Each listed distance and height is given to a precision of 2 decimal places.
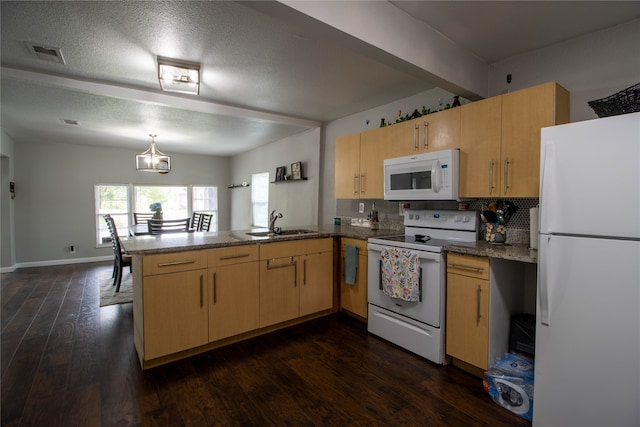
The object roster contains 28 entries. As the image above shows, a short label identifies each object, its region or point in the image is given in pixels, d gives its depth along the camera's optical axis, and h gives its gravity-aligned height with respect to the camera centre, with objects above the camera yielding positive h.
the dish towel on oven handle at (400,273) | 2.33 -0.55
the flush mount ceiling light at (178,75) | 2.56 +1.17
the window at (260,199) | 6.25 +0.12
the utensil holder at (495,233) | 2.37 -0.23
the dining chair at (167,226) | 4.39 -0.34
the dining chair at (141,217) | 6.21 -0.27
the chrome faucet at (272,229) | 3.15 -0.26
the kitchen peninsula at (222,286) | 2.16 -0.69
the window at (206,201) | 7.63 +0.09
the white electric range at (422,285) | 2.23 -0.64
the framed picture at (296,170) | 4.89 +0.58
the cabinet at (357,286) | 2.92 -0.84
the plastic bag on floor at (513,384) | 1.72 -1.08
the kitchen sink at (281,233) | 2.99 -0.30
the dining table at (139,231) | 4.77 -0.44
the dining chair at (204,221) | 5.63 -0.32
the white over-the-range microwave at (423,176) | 2.44 +0.25
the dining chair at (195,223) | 6.02 -0.39
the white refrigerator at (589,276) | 1.35 -0.35
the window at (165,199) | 6.81 +0.13
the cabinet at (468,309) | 2.00 -0.73
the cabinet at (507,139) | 2.01 +0.49
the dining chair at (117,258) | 4.17 -0.77
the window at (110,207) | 6.37 -0.06
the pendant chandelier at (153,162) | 4.50 +0.67
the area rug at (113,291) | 3.74 -1.21
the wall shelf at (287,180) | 4.87 +0.43
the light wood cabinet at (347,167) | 3.43 +0.45
